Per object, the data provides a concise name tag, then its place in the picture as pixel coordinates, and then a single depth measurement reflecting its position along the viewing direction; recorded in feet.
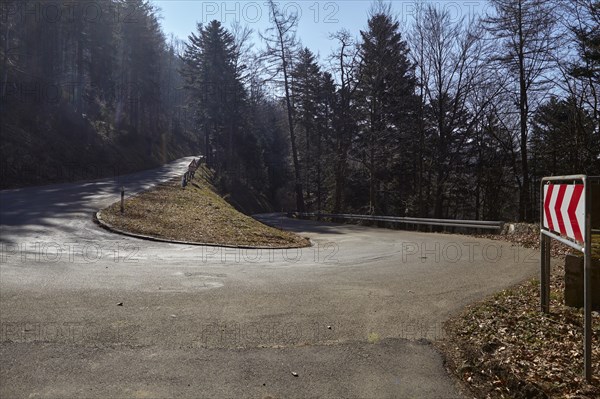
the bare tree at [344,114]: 110.22
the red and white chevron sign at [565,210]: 14.40
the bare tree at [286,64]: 124.77
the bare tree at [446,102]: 97.96
